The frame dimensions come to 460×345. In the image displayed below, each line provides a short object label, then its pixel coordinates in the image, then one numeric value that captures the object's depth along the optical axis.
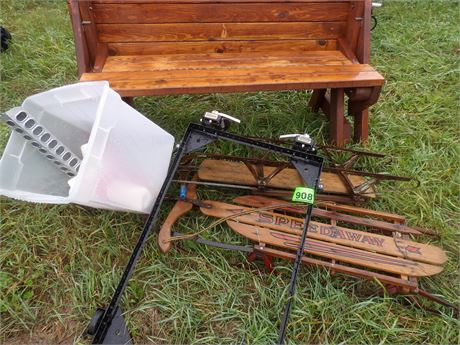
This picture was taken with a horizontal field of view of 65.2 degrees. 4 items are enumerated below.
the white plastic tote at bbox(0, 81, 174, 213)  1.48
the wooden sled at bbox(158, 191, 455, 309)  1.76
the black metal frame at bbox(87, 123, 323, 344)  1.49
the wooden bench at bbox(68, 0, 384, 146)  2.11
